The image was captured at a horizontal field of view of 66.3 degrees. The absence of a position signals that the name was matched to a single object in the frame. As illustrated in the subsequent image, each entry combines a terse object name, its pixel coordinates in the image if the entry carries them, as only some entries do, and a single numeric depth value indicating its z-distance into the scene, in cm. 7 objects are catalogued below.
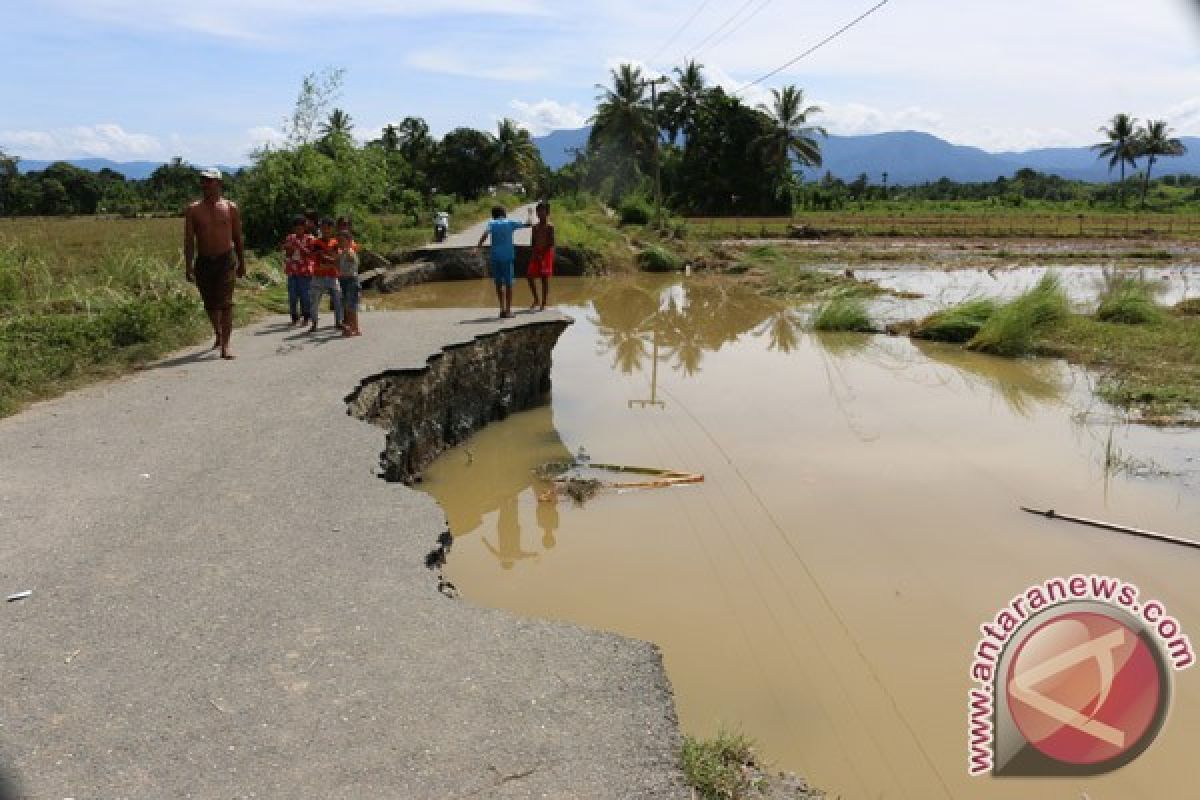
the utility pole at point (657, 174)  2980
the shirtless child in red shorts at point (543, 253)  1120
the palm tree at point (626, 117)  4903
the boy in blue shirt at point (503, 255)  1047
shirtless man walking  808
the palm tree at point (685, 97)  5316
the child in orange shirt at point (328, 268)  991
